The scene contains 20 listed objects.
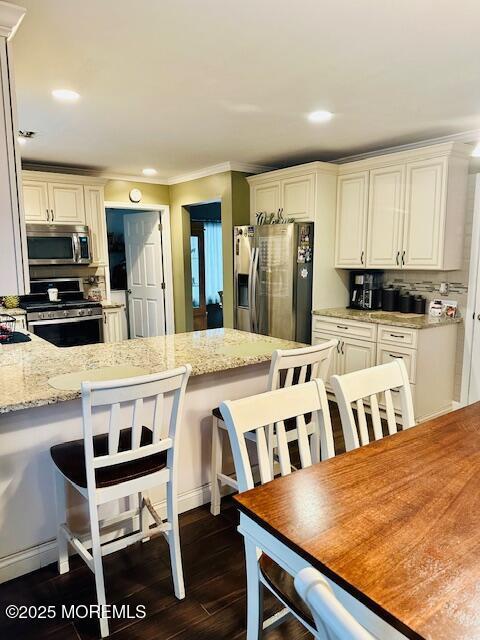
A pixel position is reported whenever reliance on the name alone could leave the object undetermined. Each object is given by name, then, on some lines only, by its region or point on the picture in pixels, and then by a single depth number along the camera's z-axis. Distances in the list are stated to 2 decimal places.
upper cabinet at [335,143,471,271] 3.58
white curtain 7.26
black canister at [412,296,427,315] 4.04
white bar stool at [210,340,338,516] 2.05
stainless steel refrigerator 4.29
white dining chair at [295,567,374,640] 0.53
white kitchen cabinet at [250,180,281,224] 4.67
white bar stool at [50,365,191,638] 1.57
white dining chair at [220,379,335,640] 1.25
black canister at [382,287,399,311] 4.23
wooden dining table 0.79
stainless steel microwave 4.62
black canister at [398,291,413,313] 4.09
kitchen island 1.89
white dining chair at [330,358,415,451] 1.57
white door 6.06
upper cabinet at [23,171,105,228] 4.61
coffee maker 4.39
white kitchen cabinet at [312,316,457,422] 3.54
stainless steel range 4.42
